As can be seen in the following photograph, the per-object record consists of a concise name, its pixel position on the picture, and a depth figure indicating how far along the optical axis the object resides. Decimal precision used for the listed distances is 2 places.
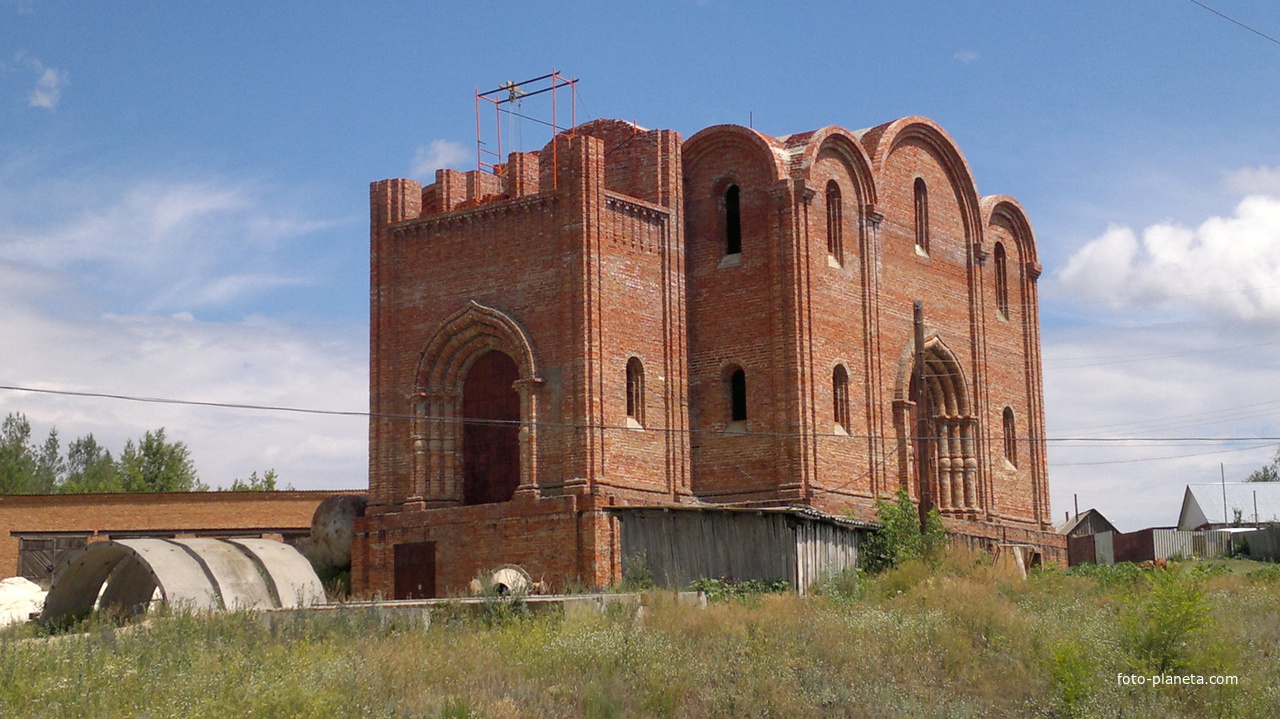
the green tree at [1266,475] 78.69
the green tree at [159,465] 62.03
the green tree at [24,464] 64.31
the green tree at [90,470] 62.50
